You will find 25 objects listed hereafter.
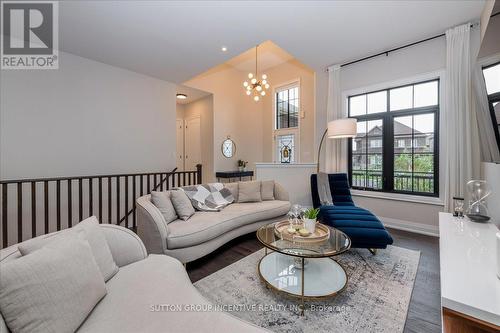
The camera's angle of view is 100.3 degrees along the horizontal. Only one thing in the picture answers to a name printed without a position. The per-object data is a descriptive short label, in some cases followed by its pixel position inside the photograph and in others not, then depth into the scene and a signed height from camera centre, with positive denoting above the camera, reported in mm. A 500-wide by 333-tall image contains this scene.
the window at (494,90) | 1886 +709
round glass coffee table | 1652 -966
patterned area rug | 1479 -1097
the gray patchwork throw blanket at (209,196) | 2975 -443
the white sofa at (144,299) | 925 -690
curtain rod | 3175 +2012
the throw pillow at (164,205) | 2428 -442
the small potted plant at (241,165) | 5882 +56
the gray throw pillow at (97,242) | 1195 -450
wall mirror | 5656 +533
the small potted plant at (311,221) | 2002 -523
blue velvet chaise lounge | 2223 -637
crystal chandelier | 3902 +1547
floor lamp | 3338 +622
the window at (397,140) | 3404 +464
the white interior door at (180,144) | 6370 +716
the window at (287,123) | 5605 +1226
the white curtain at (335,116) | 4184 +1031
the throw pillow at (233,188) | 3543 -360
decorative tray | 1881 -641
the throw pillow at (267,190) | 3627 -406
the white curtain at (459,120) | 2852 +644
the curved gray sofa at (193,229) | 2107 -700
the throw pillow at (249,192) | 3477 -421
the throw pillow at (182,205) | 2588 -472
